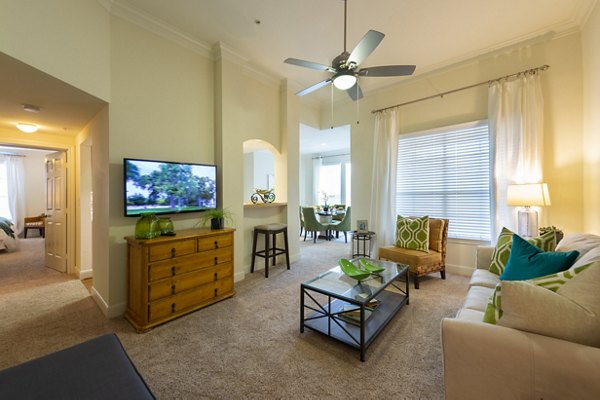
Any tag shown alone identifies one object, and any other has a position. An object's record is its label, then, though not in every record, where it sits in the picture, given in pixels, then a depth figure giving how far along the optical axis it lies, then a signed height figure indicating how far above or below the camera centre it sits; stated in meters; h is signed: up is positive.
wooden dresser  2.21 -0.77
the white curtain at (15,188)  7.23 +0.30
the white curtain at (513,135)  3.01 +0.81
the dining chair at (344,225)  6.25 -0.70
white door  3.86 -0.21
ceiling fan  2.21 +1.25
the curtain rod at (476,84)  3.03 +1.62
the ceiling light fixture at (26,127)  3.03 +0.90
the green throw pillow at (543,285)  1.07 -0.39
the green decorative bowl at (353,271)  2.13 -0.66
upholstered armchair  3.08 -0.76
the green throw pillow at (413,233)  3.35 -0.50
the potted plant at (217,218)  2.94 -0.25
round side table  4.21 -0.88
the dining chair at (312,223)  6.23 -0.64
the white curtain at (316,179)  9.23 +0.75
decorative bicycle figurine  4.09 +0.04
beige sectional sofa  0.94 -0.62
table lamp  2.63 -0.02
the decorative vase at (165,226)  2.51 -0.29
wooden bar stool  3.62 -0.69
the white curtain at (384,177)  4.12 +0.38
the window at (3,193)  7.18 +0.15
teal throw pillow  1.42 -0.40
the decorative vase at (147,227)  2.34 -0.28
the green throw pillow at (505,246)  2.02 -0.42
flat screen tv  2.49 +0.13
